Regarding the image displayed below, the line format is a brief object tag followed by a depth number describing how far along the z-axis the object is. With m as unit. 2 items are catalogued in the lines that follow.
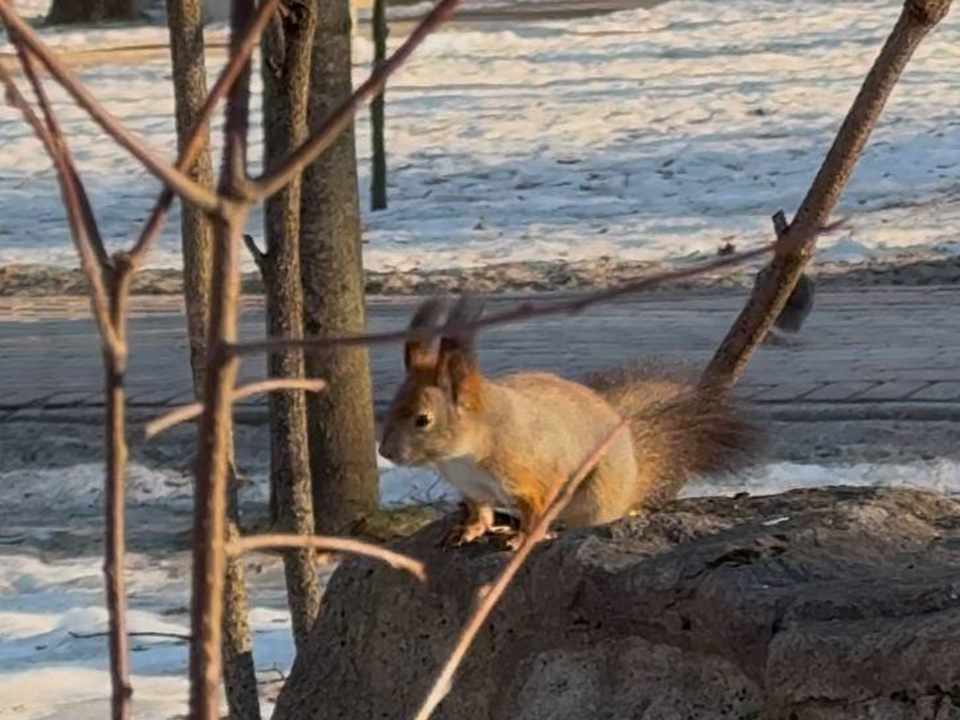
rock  5.46
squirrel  6.87
